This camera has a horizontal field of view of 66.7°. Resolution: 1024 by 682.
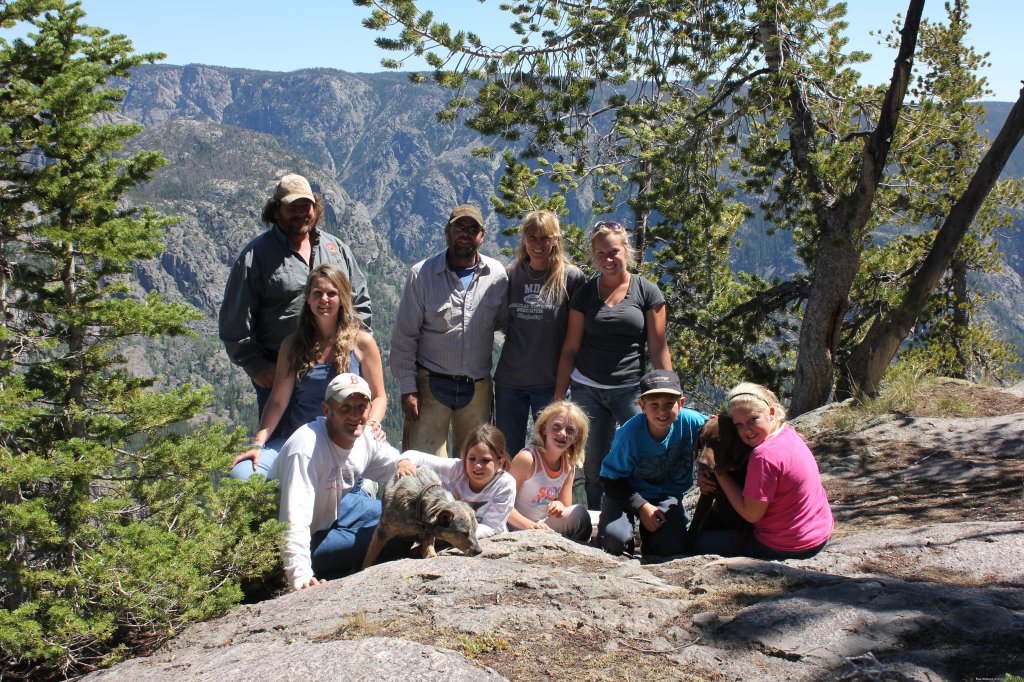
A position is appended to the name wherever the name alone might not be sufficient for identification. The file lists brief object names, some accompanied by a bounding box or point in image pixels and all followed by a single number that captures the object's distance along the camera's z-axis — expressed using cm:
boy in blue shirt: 536
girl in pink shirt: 478
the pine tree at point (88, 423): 396
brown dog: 501
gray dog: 471
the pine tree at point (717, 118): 856
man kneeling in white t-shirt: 473
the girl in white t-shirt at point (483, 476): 527
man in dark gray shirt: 577
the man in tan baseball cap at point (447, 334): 621
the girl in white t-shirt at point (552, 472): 555
